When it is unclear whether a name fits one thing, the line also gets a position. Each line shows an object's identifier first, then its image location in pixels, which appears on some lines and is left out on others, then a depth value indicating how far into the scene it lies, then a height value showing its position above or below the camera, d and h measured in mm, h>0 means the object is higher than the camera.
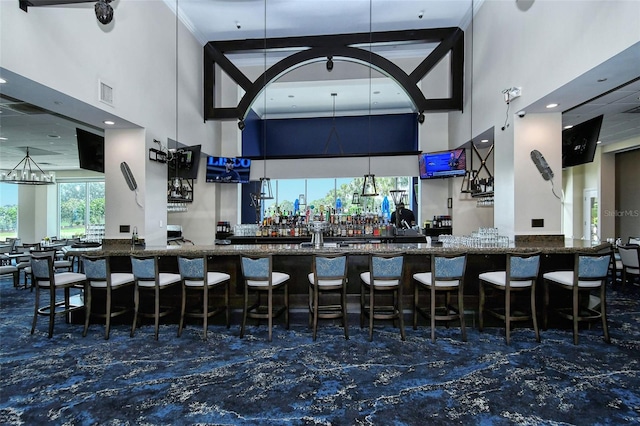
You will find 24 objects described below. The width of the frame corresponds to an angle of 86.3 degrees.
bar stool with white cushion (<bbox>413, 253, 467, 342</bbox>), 3947 -744
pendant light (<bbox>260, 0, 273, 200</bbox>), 6094 +640
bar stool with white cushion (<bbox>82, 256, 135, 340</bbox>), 4195 -795
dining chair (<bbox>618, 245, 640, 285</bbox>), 6480 -899
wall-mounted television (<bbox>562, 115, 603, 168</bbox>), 5602 +1242
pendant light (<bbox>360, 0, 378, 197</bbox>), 5729 +512
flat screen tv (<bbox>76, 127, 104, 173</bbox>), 5688 +1122
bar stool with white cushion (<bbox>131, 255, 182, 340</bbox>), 4188 -790
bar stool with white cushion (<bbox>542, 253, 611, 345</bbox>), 3893 -769
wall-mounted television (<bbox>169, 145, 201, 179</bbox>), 6379 +996
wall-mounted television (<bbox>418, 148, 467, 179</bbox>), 7086 +1104
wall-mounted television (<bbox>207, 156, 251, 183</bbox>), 7770 +1076
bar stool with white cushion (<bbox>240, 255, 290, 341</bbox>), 4039 -771
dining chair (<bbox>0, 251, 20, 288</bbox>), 7232 -1157
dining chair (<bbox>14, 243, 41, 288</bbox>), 7582 -982
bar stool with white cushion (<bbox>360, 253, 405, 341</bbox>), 3998 -738
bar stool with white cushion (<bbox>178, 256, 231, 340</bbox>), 4119 -786
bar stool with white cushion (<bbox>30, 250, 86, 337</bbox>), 4281 -818
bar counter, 4355 -618
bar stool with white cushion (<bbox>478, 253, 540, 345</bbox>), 3920 -772
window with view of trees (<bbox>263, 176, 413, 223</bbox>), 11508 +865
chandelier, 9070 +1083
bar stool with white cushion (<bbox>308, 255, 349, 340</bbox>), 3992 -741
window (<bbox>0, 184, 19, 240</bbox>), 13719 +240
